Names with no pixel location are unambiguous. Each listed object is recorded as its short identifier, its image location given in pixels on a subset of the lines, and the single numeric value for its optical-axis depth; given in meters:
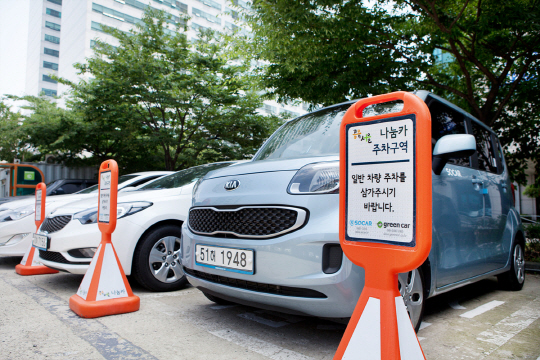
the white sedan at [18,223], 5.40
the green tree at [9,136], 14.37
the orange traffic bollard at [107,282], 3.05
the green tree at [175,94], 11.62
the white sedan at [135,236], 3.71
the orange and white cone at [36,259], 4.93
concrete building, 43.97
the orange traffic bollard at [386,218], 1.43
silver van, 2.10
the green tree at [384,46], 6.27
